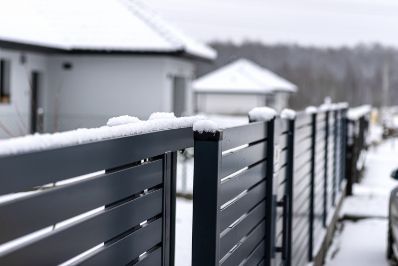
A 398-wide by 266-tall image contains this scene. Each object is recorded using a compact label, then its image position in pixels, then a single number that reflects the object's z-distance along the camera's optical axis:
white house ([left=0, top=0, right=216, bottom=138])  19.42
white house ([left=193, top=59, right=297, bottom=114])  48.28
